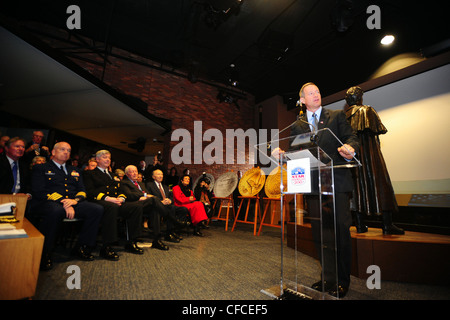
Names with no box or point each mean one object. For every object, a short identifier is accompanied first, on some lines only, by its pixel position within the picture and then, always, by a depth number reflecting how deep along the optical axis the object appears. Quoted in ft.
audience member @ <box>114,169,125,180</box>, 14.48
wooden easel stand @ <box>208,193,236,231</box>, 16.27
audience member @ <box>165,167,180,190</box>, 21.27
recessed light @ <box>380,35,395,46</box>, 14.44
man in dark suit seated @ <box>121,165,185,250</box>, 10.61
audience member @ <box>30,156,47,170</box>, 10.85
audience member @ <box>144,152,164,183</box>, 20.34
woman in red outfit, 14.47
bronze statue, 8.05
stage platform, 6.50
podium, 4.66
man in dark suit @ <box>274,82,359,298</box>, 4.81
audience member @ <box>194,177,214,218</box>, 18.72
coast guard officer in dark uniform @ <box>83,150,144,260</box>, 8.89
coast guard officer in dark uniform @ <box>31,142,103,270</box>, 7.66
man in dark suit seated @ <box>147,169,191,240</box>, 12.77
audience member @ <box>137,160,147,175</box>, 22.29
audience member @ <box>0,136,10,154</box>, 12.59
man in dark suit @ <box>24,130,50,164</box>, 12.21
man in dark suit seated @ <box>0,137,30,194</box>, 8.54
